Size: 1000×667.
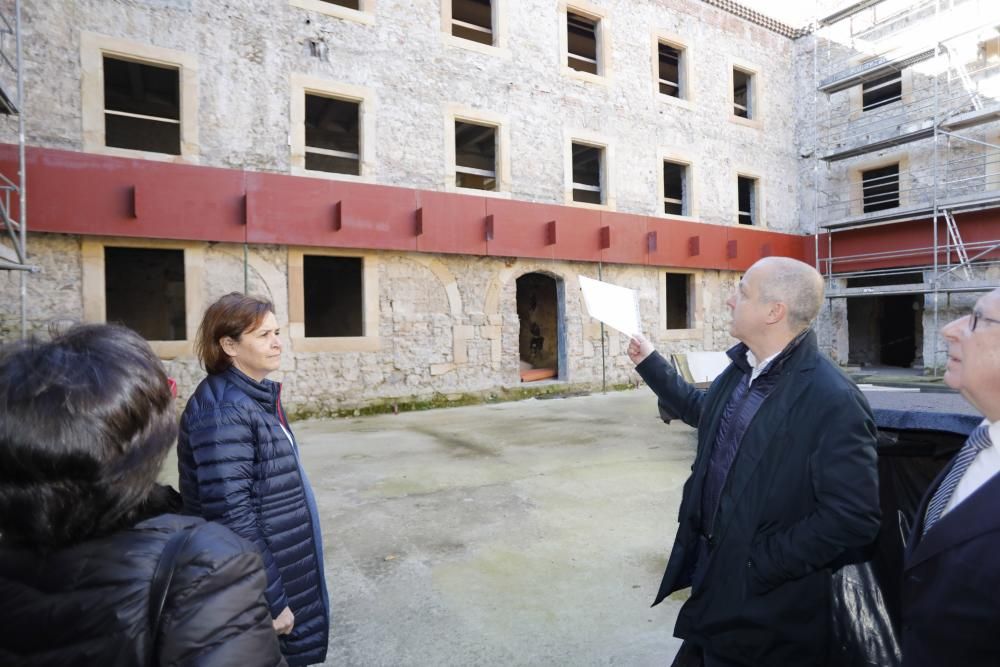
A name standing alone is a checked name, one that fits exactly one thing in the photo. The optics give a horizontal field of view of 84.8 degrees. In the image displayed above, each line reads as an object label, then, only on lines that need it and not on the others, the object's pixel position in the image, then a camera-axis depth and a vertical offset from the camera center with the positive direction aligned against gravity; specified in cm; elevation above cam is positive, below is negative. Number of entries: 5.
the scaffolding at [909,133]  1159 +426
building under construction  770 +296
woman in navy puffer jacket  171 -44
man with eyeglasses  111 -48
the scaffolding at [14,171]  625 +209
